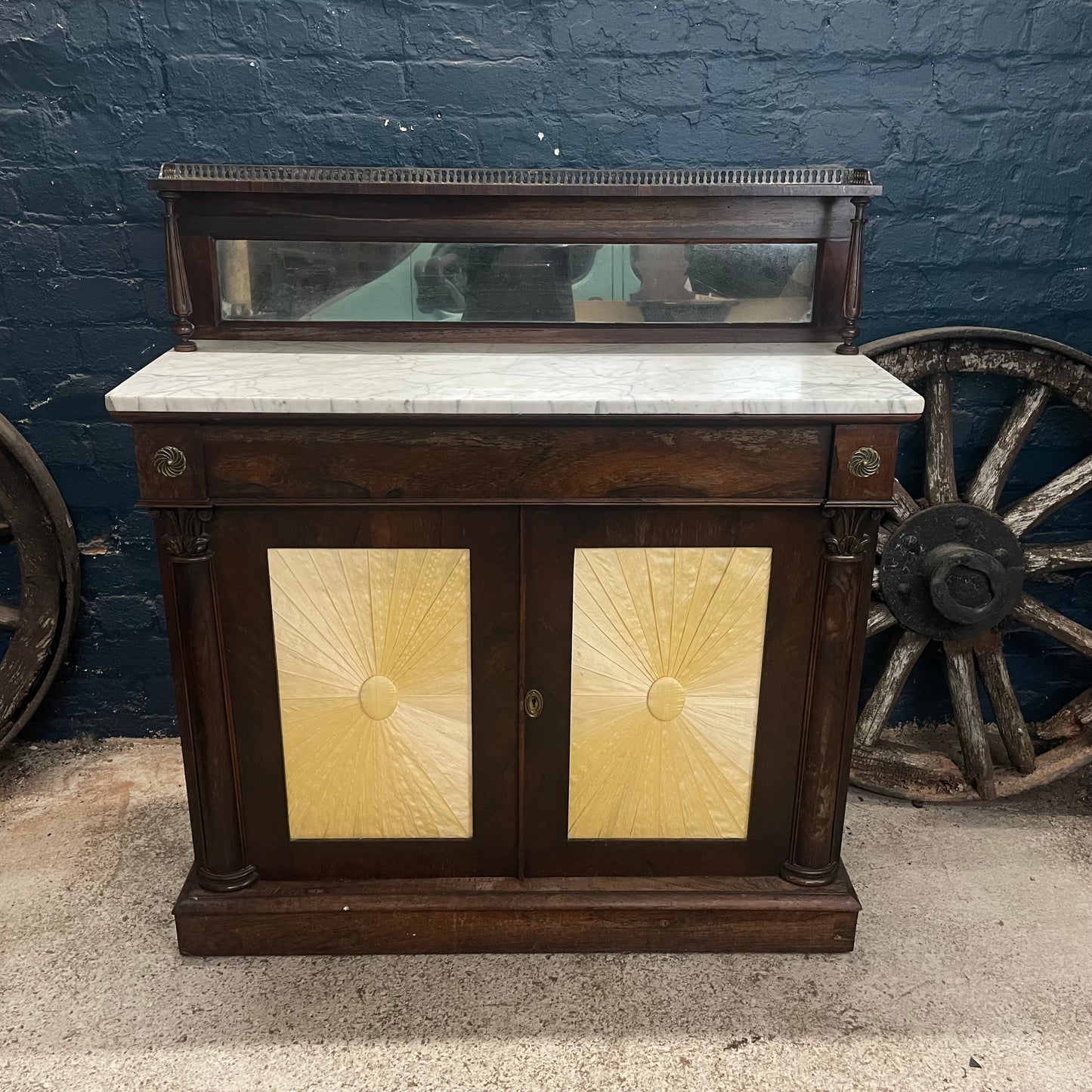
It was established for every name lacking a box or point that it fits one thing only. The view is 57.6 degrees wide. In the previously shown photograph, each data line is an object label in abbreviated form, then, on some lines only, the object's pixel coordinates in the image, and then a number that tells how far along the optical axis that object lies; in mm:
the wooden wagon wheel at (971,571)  2164
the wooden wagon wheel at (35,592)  2238
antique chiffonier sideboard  1578
